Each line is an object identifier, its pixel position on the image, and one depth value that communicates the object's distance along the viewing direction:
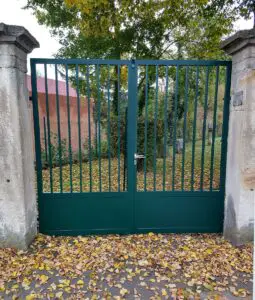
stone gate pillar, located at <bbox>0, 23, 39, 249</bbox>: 2.72
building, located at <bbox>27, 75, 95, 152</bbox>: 8.31
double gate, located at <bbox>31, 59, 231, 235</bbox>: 3.16
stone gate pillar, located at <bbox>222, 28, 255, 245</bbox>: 2.83
